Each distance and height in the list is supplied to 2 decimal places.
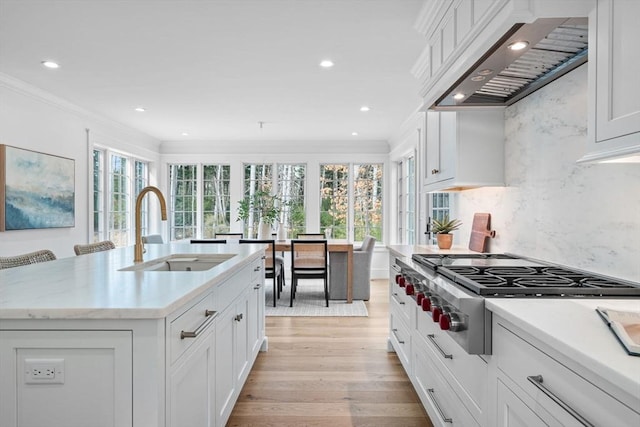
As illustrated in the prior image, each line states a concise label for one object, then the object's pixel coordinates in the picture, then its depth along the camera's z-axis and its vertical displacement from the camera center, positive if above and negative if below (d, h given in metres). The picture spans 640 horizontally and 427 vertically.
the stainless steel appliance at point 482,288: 1.28 -0.27
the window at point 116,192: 5.42 +0.27
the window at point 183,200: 7.24 +0.20
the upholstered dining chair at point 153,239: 5.61 -0.42
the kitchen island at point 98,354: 1.10 -0.42
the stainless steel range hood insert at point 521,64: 1.42 +0.68
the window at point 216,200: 7.20 +0.20
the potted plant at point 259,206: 6.70 +0.09
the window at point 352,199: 7.21 +0.24
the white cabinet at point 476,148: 2.51 +0.42
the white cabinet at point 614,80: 1.04 +0.38
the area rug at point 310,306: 4.55 -1.20
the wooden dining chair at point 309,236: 6.29 -0.40
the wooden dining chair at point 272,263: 4.82 -0.69
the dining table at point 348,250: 5.00 -0.50
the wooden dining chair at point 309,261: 4.89 -0.63
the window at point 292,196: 7.18 +0.29
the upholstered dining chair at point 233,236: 6.05 -0.40
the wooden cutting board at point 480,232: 2.72 -0.14
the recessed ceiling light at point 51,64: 3.35 +1.28
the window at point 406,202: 5.92 +0.17
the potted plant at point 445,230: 3.05 -0.15
